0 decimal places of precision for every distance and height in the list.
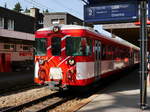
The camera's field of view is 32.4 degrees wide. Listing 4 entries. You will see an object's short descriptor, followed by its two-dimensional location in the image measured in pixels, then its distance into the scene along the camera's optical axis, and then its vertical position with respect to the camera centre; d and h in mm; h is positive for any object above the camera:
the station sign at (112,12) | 9977 +1855
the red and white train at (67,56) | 9680 +55
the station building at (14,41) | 19695 +1384
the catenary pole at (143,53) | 7562 +129
